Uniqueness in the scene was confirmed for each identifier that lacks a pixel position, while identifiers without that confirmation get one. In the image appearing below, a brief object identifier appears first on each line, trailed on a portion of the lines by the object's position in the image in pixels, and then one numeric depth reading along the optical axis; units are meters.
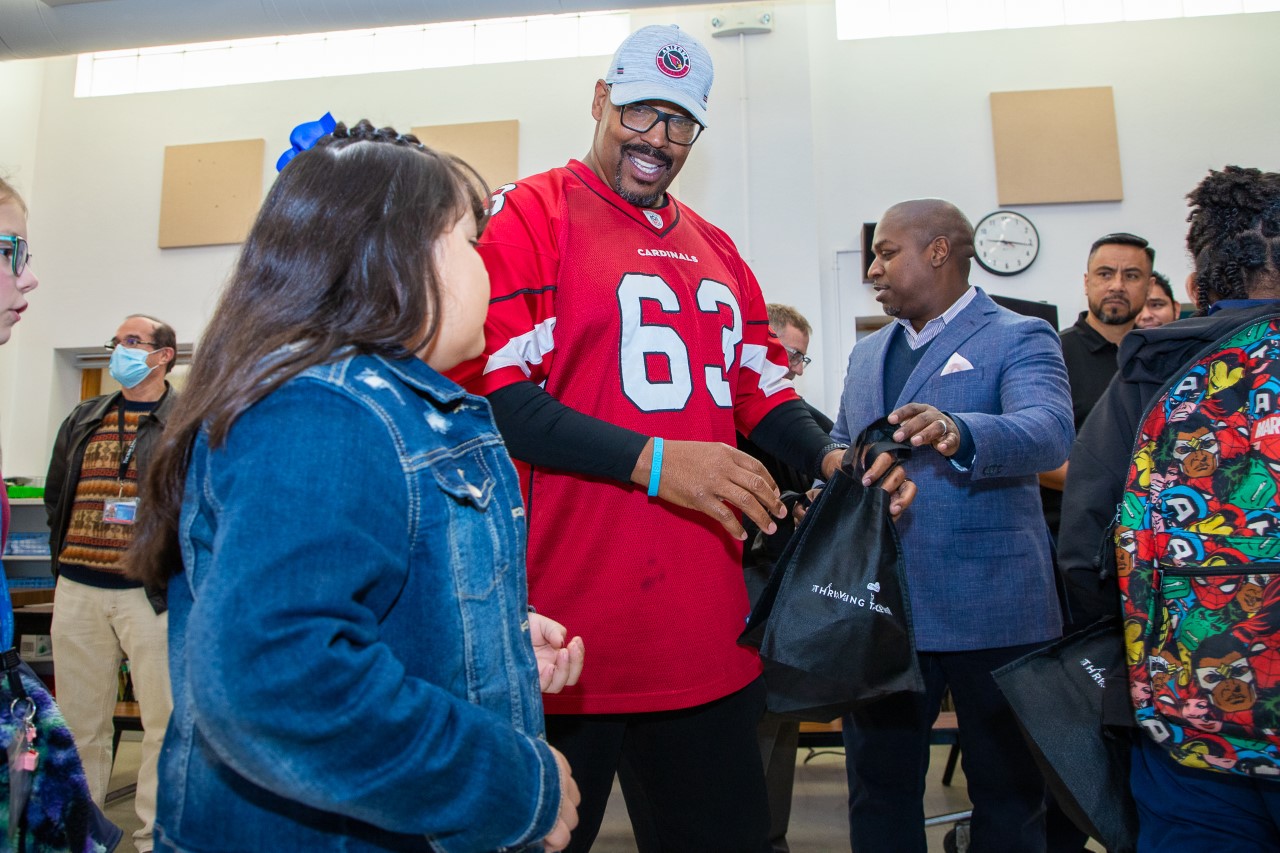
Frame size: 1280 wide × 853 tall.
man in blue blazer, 2.10
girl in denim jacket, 0.70
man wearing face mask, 3.52
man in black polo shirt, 3.53
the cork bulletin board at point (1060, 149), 6.32
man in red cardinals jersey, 1.51
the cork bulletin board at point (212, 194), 7.07
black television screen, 3.91
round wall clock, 6.32
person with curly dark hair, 1.38
